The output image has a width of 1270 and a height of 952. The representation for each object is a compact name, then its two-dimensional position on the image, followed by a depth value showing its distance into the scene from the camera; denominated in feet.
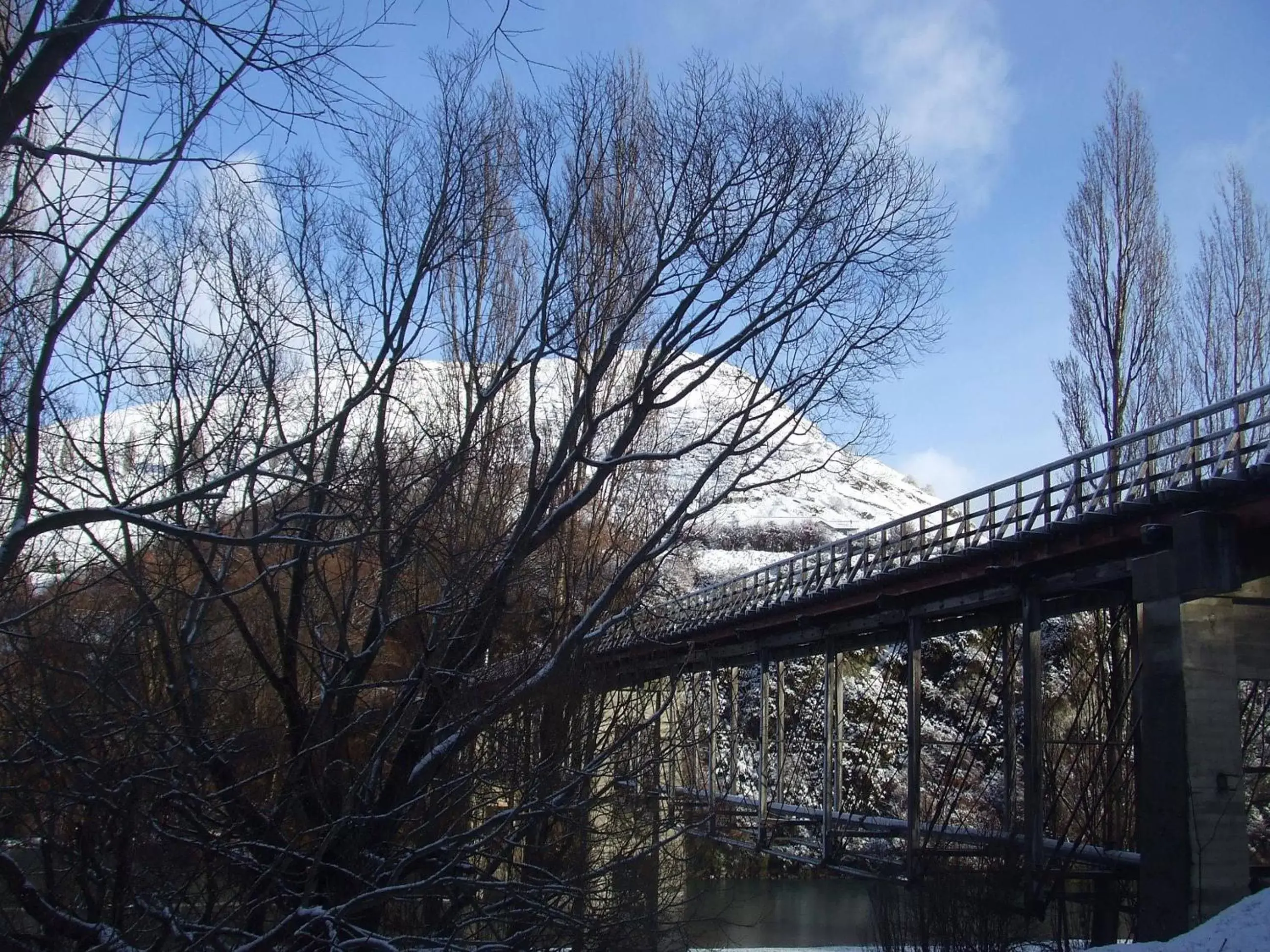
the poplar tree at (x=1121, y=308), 91.91
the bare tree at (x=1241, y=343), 88.28
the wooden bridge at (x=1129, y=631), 49.39
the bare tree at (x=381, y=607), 23.75
